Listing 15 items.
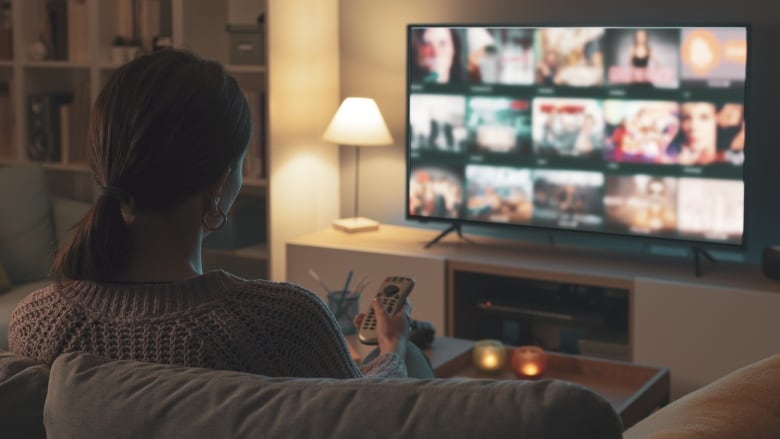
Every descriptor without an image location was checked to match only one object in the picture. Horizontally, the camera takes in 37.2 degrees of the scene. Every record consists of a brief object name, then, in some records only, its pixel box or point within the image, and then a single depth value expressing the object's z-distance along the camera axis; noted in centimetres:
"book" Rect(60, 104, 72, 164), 497
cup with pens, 319
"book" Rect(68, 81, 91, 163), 491
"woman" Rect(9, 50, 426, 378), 150
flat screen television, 378
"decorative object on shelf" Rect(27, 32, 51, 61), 497
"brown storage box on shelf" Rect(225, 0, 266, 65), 451
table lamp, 435
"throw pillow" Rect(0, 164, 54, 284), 418
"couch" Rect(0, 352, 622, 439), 103
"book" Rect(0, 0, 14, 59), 507
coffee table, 279
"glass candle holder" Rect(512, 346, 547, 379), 296
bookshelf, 463
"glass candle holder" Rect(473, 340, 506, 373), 300
